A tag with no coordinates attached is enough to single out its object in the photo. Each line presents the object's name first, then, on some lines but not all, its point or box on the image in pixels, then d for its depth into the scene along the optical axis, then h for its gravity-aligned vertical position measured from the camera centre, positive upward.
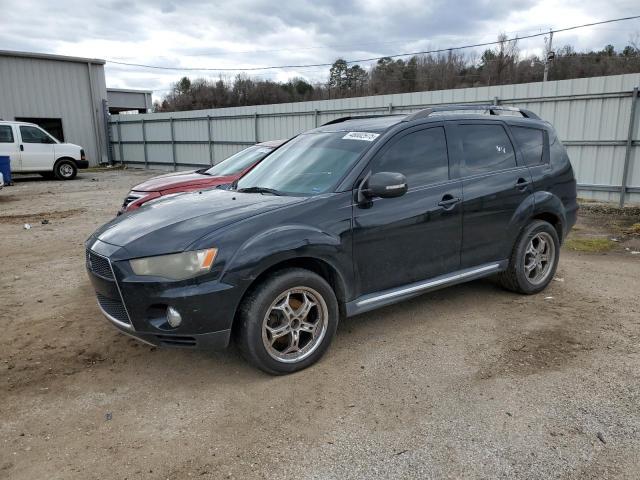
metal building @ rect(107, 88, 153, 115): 32.30 +1.07
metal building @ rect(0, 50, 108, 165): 22.31 +0.96
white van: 16.52 -1.22
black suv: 3.15 -0.86
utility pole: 39.53 +4.37
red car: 7.04 -0.95
